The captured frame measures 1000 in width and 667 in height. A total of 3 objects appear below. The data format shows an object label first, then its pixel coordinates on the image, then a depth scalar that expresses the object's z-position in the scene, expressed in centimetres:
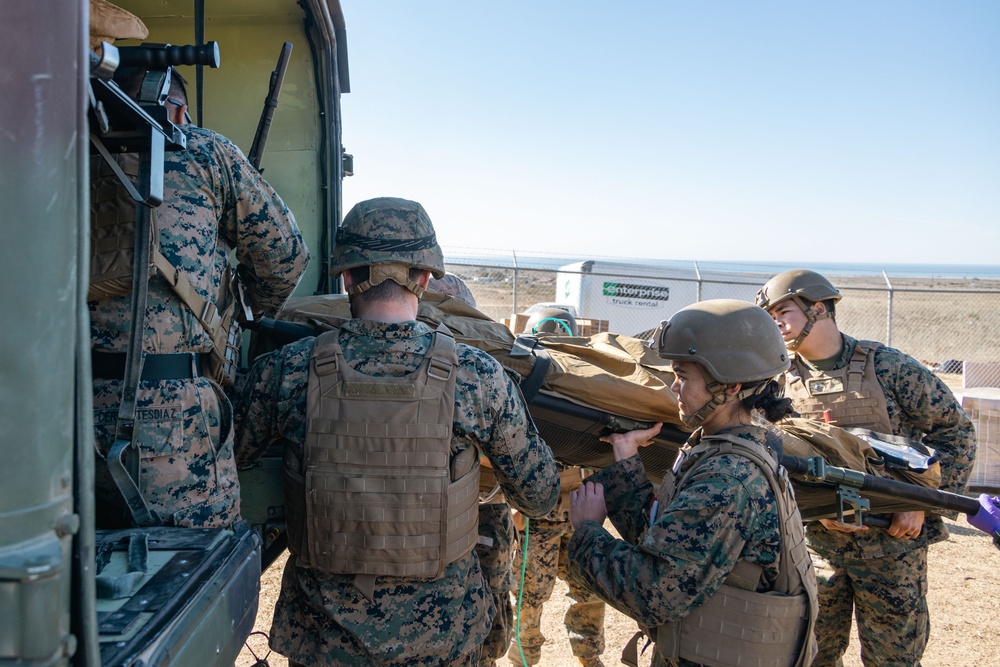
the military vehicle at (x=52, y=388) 83
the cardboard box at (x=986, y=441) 721
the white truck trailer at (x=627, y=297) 1581
